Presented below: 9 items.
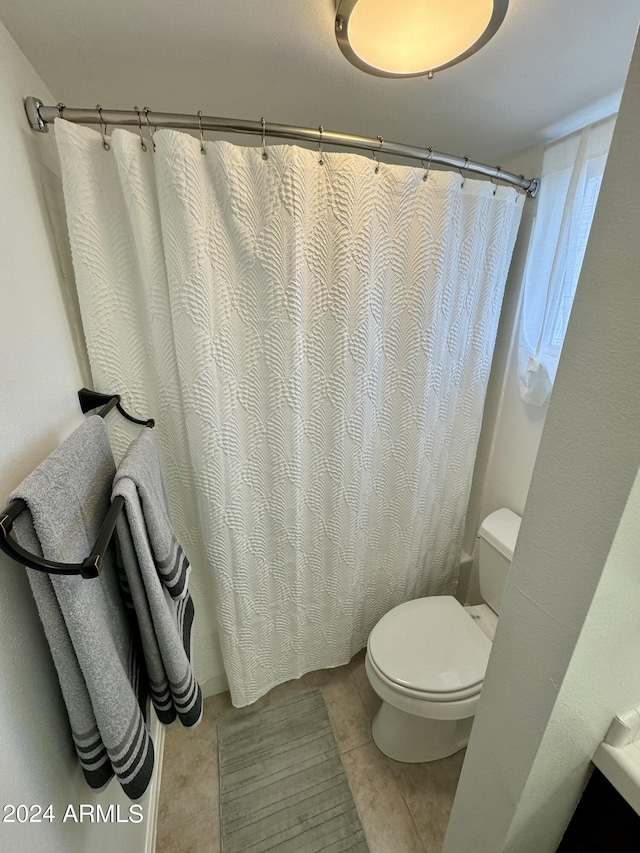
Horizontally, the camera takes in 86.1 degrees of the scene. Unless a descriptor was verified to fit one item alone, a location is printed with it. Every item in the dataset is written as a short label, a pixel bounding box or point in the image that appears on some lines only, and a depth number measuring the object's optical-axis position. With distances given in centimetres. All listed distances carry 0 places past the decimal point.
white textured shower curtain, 86
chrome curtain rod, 76
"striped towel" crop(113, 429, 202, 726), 63
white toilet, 108
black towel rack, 43
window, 103
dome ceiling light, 64
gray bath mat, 107
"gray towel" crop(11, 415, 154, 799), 49
